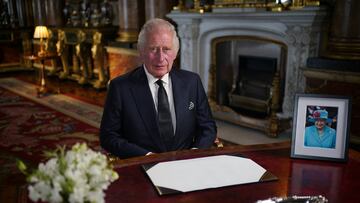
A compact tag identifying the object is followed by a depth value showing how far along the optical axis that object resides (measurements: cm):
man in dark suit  177
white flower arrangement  72
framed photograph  142
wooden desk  116
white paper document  123
